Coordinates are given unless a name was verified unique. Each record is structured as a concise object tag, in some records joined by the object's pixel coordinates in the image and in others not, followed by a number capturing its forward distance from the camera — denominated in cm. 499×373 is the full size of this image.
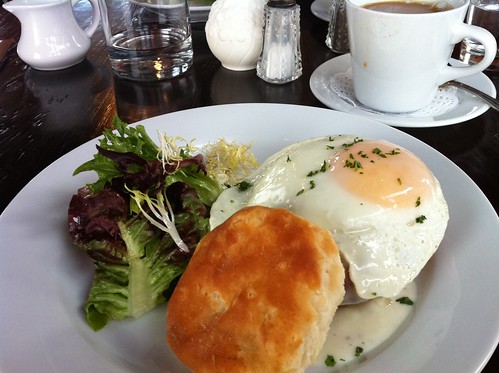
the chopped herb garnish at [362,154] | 27
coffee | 39
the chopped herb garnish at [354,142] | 29
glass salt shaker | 43
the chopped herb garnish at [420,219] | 25
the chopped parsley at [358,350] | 23
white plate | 21
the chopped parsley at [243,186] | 29
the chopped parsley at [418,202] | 26
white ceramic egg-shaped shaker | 45
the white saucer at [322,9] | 57
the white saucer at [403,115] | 37
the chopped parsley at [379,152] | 27
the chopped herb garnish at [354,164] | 27
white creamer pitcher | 45
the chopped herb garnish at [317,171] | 27
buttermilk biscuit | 19
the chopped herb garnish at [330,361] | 23
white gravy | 23
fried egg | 24
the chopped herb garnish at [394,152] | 28
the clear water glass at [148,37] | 46
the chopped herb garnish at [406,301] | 25
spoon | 37
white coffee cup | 36
